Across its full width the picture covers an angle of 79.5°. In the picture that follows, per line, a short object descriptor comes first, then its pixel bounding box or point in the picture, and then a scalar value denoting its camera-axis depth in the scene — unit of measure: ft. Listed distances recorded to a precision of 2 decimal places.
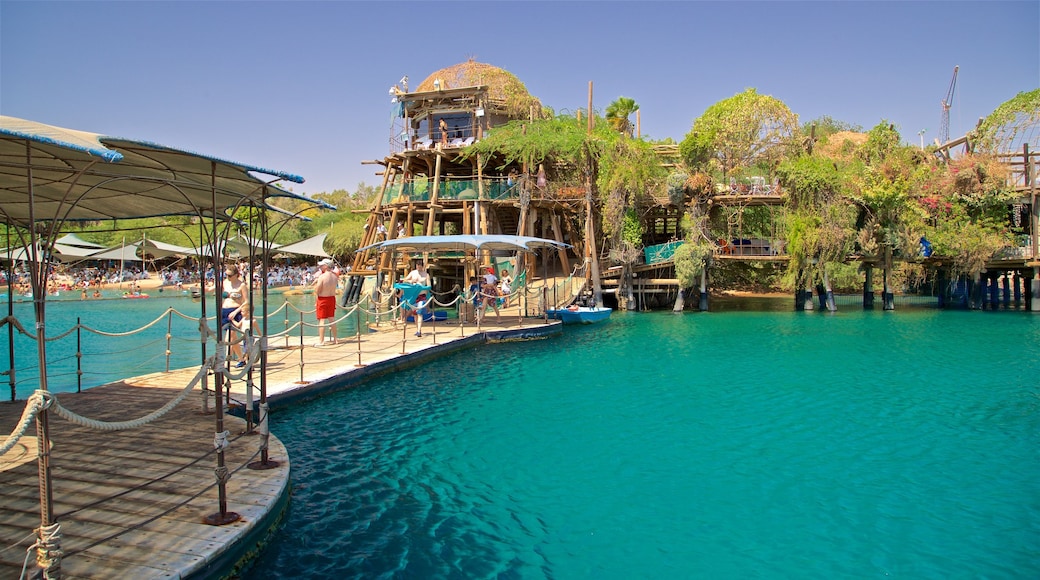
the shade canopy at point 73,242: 141.49
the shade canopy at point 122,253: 131.78
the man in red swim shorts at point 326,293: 50.29
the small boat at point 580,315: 82.17
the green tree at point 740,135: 100.68
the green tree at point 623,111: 122.93
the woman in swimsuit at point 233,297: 42.14
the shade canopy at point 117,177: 15.11
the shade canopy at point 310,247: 164.79
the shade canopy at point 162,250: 123.65
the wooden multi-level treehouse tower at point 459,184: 104.73
